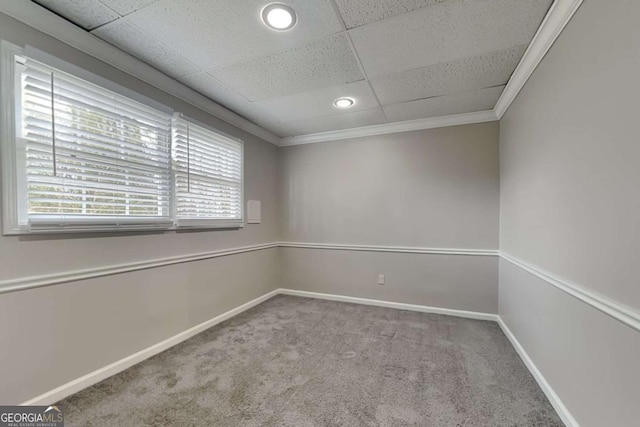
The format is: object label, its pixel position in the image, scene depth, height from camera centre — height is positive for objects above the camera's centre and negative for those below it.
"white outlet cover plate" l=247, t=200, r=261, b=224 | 3.40 -0.01
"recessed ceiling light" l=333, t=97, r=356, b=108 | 2.70 +1.18
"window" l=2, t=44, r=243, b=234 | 1.50 +0.39
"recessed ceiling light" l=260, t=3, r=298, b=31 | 1.52 +1.20
